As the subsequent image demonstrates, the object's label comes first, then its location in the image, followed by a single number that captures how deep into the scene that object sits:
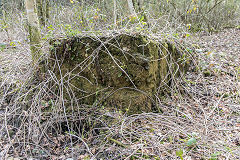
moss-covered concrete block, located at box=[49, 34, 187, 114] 2.61
